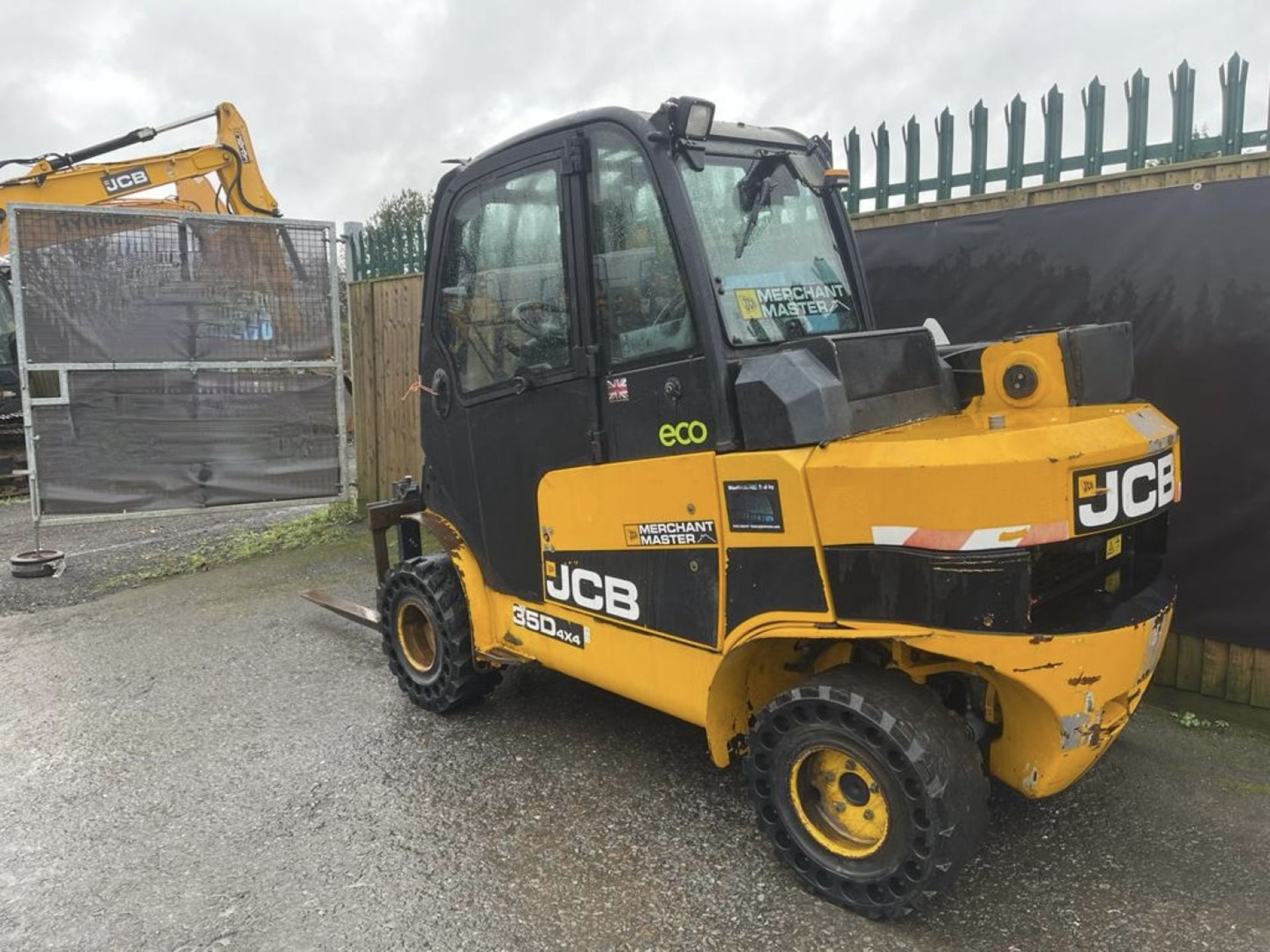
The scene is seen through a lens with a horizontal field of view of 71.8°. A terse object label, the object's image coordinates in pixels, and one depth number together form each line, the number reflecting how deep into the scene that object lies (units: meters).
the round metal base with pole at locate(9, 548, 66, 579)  7.30
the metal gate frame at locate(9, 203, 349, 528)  6.30
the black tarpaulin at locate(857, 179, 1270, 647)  3.62
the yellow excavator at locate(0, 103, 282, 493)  9.50
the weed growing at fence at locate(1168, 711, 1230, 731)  3.87
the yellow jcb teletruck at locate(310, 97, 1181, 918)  2.38
